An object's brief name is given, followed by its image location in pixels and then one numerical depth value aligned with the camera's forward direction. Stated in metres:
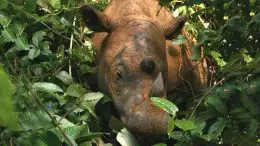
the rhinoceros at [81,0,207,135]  4.03
